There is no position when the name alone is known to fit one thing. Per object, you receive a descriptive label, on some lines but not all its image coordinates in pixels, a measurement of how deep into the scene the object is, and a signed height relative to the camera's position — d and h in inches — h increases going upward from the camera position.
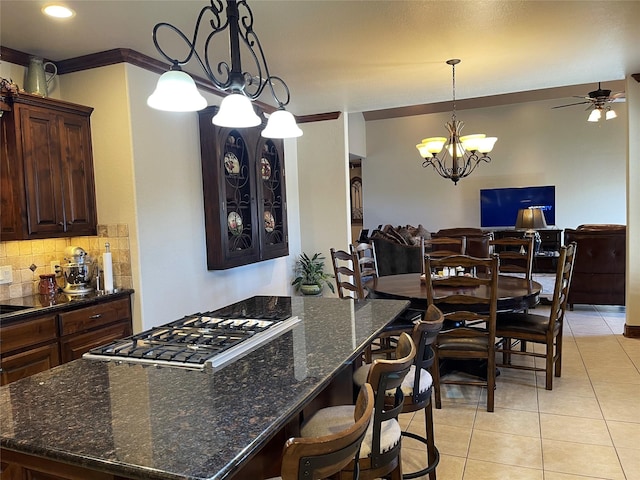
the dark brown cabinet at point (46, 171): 109.2 +14.6
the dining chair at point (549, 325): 127.6 -33.0
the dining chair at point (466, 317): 116.4 -26.7
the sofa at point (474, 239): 227.5 -14.6
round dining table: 121.6 -22.5
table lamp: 254.4 -6.2
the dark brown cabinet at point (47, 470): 43.8 -23.2
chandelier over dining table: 187.8 +28.1
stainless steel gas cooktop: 61.3 -17.4
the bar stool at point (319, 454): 37.7 -19.5
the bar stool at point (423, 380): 71.2 -28.5
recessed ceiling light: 97.6 +46.3
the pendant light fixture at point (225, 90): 67.8 +19.5
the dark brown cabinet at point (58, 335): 96.3 -24.5
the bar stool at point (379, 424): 54.1 -28.3
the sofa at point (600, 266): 211.8 -27.8
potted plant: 209.6 -26.3
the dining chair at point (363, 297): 134.3 -31.1
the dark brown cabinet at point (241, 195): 150.9 +9.1
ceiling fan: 250.5 +58.8
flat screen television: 354.6 +4.7
